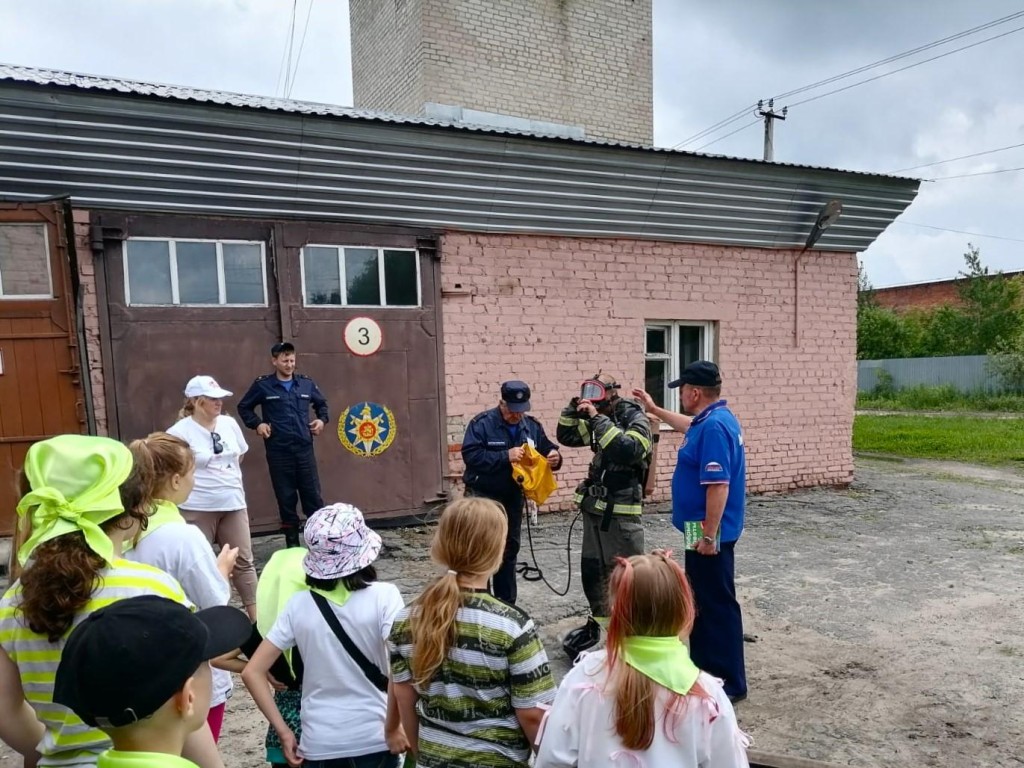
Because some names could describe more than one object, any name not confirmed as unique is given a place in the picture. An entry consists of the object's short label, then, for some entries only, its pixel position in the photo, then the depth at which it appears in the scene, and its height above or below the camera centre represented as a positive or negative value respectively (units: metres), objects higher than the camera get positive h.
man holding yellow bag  4.46 -0.76
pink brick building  5.86 +0.69
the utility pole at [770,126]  21.27 +6.28
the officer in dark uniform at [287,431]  5.69 -0.73
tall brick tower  12.15 +5.16
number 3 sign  6.93 +0.04
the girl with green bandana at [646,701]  1.72 -0.92
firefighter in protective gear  3.93 -0.90
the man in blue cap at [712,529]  3.55 -1.02
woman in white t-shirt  4.38 -0.84
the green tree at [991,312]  28.25 +0.50
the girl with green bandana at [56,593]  1.57 -0.57
